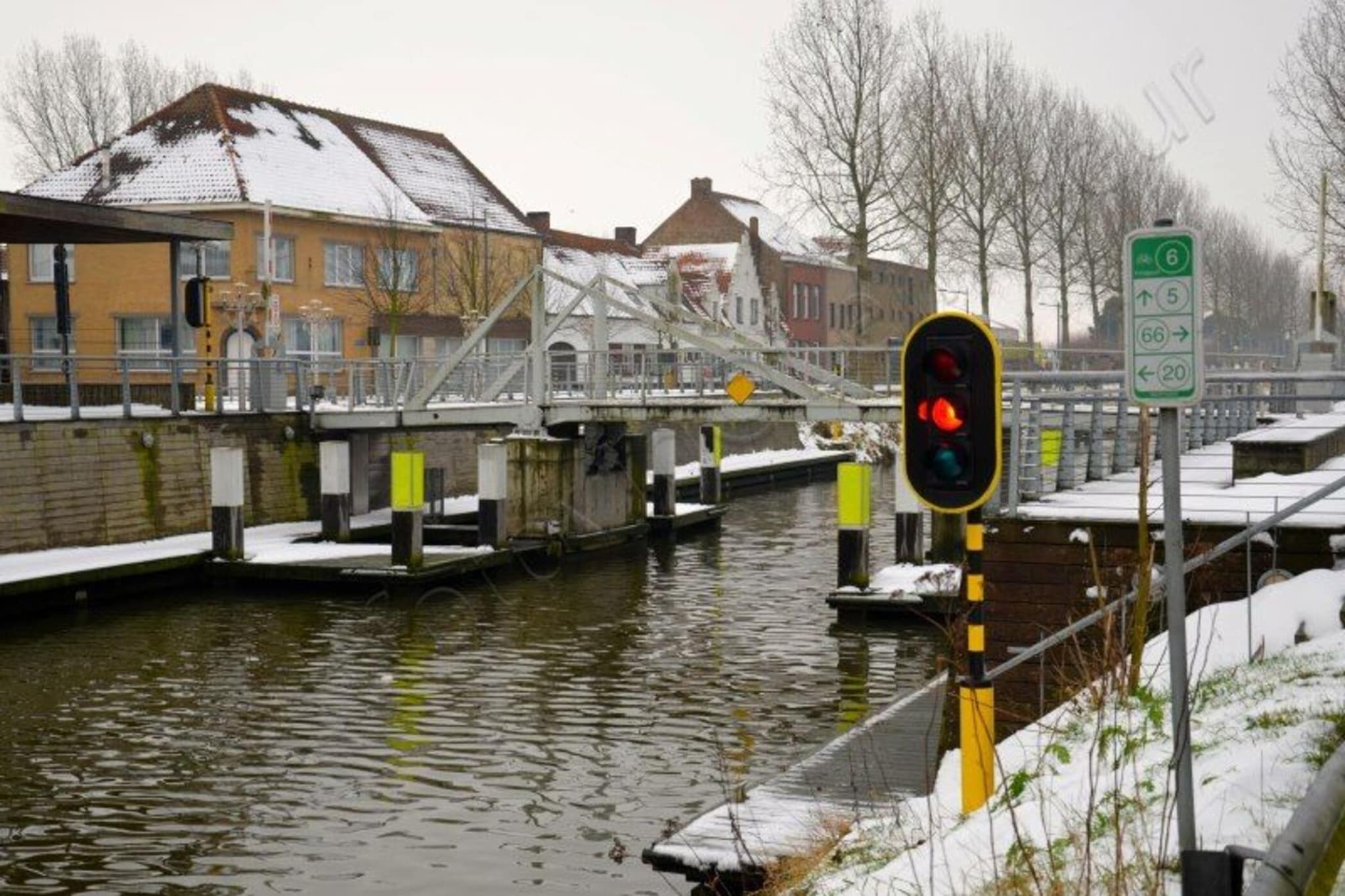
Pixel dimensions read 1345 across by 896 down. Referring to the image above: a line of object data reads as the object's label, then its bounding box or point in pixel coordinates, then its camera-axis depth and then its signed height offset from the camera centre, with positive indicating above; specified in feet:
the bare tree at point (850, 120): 151.33 +27.87
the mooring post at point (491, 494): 88.94 -4.60
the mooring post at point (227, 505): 81.76 -4.55
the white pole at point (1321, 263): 90.28 +9.03
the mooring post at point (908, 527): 79.25 -6.10
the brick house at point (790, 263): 250.78 +24.06
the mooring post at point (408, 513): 80.12 -4.96
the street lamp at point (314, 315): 145.28 +9.47
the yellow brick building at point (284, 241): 146.00 +17.62
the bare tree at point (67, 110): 215.31 +42.07
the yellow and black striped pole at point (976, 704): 24.41 -4.65
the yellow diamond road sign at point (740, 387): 92.07 +1.25
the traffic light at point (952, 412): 22.82 -0.09
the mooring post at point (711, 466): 118.73 -4.24
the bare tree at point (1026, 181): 167.02 +23.75
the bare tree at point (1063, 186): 172.24 +23.78
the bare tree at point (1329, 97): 117.29 +22.56
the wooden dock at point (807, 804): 29.55 -8.14
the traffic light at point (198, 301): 101.35 +7.43
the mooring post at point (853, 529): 74.18 -5.74
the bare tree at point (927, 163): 150.51 +23.09
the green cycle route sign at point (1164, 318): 16.65 +0.89
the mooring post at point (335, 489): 90.17 -4.23
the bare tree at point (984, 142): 161.58 +26.92
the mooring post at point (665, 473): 108.99 -4.36
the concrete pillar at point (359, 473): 104.17 -3.87
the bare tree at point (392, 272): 155.12 +14.22
